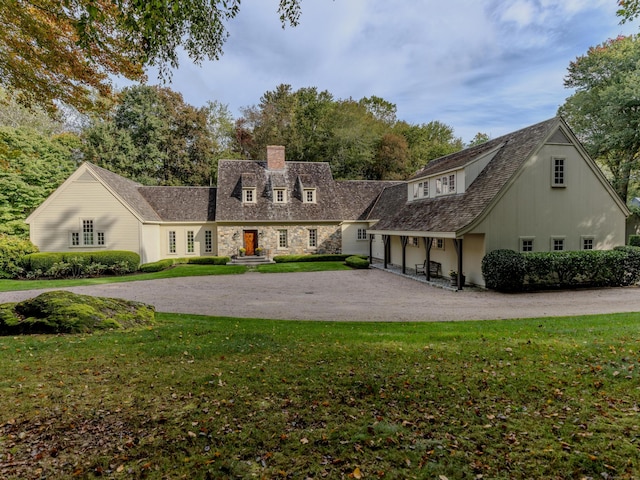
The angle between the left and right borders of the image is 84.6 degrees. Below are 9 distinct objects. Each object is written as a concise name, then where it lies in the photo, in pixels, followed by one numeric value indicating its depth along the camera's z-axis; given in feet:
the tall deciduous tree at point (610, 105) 79.00
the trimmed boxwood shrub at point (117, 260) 67.82
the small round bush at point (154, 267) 71.51
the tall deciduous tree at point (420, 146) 142.31
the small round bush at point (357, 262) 75.36
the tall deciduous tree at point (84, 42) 16.71
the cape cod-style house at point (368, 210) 50.06
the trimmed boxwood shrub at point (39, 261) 64.03
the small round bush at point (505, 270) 45.13
